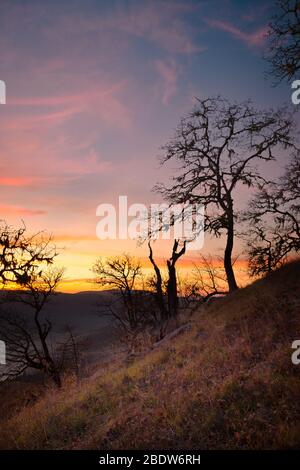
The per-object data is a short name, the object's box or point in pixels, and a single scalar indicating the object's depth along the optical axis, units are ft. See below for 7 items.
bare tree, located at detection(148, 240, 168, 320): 75.83
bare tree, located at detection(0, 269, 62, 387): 72.95
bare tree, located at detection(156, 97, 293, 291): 55.93
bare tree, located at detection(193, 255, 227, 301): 72.56
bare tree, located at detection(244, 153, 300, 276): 58.44
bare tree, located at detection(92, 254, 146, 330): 113.19
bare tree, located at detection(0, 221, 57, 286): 51.74
